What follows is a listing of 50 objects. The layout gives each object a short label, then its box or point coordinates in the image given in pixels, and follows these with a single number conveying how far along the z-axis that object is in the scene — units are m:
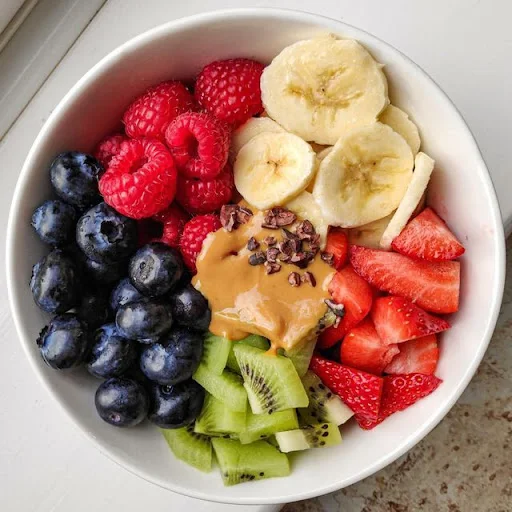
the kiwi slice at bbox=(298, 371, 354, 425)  0.26
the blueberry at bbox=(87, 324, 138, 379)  0.25
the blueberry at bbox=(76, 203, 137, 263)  0.25
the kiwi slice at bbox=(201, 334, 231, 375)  0.26
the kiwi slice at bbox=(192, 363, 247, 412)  0.26
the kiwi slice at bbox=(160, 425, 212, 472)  0.27
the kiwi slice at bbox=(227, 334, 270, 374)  0.26
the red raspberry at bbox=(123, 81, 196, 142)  0.26
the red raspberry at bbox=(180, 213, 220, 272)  0.26
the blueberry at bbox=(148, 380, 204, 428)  0.26
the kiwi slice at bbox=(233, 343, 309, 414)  0.25
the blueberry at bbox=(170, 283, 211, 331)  0.25
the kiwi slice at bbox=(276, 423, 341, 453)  0.26
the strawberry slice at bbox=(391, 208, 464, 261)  0.25
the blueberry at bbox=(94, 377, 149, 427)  0.25
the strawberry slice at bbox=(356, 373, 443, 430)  0.26
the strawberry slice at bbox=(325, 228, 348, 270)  0.26
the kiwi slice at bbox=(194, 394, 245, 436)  0.26
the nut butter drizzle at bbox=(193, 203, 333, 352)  0.26
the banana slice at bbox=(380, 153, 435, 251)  0.25
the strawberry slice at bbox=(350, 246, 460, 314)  0.26
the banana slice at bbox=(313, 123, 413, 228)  0.26
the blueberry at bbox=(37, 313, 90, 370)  0.25
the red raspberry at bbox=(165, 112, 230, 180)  0.24
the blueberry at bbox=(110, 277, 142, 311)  0.26
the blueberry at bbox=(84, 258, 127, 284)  0.26
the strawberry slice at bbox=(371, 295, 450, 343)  0.25
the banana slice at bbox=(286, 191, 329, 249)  0.26
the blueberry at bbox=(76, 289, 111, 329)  0.26
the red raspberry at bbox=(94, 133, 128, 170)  0.26
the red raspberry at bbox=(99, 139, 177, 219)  0.24
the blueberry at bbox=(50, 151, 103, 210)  0.25
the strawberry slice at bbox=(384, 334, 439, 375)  0.26
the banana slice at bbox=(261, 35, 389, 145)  0.25
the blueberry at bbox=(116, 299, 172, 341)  0.25
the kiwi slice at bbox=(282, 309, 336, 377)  0.26
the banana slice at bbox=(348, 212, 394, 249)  0.27
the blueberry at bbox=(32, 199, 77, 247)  0.25
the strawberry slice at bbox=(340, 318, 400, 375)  0.26
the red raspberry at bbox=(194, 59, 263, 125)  0.26
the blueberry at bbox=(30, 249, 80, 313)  0.25
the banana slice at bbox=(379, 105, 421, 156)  0.26
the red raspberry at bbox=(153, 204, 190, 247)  0.26
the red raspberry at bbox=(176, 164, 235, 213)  0.26
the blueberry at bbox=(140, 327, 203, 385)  0.25
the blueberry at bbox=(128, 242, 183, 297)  0.25
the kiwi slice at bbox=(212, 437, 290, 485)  0.27
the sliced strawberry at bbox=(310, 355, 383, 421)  0.25
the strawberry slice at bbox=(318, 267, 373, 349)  0.26
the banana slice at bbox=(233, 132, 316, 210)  0.26
